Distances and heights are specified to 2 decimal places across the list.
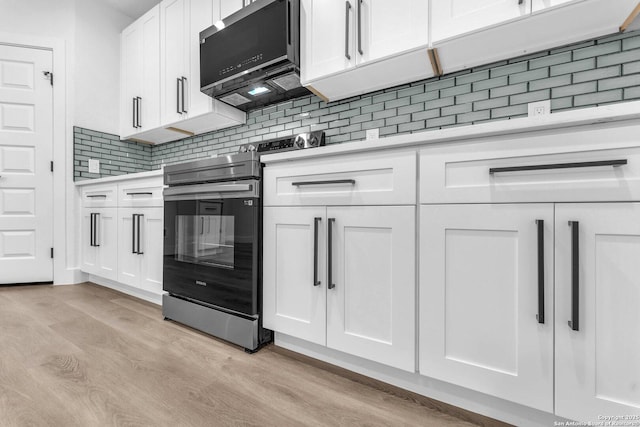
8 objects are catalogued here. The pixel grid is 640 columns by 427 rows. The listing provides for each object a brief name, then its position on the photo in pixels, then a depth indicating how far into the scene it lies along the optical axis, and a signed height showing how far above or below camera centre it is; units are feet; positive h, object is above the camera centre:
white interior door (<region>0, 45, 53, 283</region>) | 9.21 +1.51
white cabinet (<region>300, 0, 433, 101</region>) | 4.77 +2.94
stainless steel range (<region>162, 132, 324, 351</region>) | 4.99 -0.59
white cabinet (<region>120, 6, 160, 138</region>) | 8.97 +4.44
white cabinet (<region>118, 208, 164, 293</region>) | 6.97 -0.83
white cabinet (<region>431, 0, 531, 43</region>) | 4.02 +2.83
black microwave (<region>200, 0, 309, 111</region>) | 5.75 +3.30
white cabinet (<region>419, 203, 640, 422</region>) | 2.66 -0.89
